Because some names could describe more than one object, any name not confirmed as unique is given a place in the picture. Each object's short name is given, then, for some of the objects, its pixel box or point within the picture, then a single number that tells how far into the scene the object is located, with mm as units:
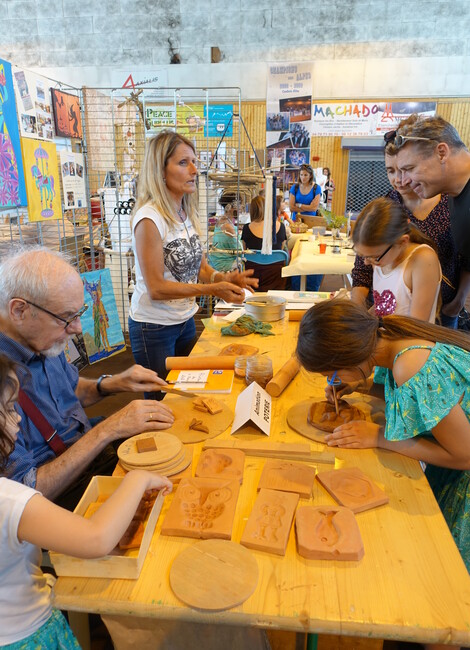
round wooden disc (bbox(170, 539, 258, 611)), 850
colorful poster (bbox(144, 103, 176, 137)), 3982
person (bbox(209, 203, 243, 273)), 3885
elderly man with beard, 1298
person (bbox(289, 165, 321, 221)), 7246
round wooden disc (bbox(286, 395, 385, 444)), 1411
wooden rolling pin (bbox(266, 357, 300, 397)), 1667
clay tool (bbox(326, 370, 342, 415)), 1382
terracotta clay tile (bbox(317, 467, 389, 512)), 1093
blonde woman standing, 2119
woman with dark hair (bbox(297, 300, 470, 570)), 1253
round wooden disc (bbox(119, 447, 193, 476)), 1198
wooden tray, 895
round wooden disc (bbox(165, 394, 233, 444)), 1386
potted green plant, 5666
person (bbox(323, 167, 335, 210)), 9227
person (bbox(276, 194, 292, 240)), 6145
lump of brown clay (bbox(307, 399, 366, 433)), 1432
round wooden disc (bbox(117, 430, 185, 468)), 1207
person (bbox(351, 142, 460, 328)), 2225
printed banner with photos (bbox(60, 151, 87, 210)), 3488
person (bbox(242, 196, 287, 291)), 4523
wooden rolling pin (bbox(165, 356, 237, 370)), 1895
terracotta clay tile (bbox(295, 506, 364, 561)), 943
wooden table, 816
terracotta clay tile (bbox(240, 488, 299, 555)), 971
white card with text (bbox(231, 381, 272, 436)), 1405
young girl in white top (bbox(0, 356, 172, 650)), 886
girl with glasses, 1904
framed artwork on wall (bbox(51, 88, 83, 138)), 3205
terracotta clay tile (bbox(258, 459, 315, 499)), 1145
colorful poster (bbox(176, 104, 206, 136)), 4375
